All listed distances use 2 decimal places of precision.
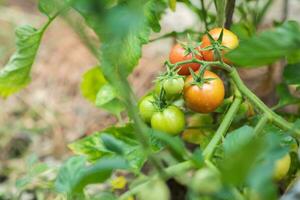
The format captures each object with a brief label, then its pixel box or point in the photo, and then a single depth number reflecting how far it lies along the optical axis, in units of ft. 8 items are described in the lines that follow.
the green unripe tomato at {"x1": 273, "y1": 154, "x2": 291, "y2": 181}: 1.77
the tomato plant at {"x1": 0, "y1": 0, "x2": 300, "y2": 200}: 1.30
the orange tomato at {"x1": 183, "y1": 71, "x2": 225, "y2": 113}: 1.89
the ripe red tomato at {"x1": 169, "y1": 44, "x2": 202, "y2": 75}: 1.95
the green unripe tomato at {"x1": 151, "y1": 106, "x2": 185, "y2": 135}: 1.91
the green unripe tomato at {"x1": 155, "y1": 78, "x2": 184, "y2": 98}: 1.87
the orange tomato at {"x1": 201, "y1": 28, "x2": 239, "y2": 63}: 1.94
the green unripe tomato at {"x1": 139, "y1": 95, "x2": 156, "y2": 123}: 1.97
